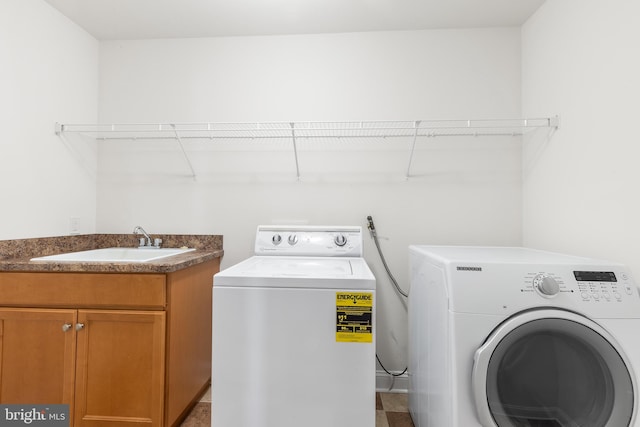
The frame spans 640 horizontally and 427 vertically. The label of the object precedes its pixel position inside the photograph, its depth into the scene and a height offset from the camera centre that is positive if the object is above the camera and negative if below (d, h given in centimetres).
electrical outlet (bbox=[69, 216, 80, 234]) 189 -4
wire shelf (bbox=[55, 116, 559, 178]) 191 +62
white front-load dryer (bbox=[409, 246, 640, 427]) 97 -44
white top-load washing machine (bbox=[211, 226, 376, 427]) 108 -51
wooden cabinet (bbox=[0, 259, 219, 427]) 136 -61
